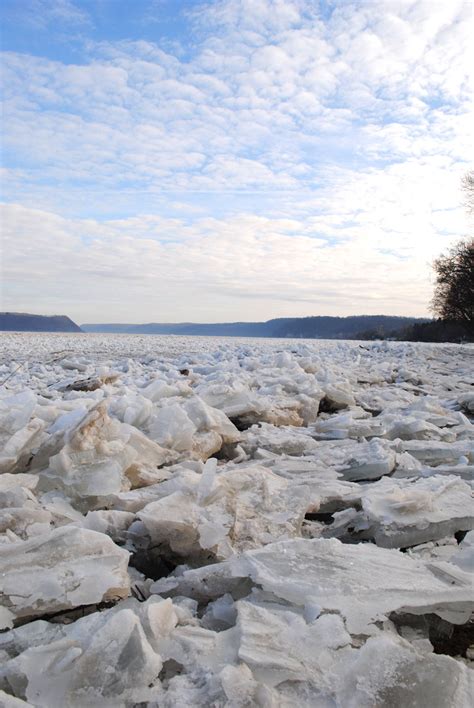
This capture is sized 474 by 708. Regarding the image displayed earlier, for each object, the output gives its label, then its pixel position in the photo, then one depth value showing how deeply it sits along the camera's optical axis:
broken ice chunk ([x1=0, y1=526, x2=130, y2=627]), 1.19
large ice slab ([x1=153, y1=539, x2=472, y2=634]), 1.18
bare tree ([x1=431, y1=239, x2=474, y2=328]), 22.09
